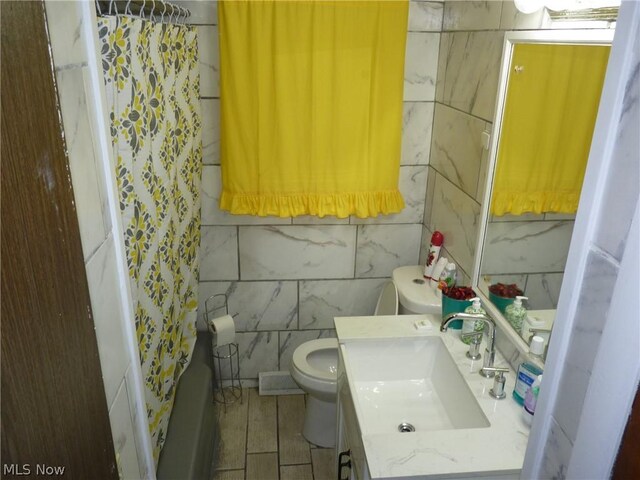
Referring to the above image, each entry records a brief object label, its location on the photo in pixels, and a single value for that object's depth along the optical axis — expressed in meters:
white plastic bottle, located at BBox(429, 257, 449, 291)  2.43
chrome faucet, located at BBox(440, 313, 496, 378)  1.74
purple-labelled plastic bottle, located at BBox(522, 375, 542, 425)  1.56
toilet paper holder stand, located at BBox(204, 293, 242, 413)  2.96
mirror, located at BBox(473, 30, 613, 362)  1.50
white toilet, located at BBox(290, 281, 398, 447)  2.54
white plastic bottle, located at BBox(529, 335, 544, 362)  1.63
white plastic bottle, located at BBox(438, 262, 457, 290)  2.35
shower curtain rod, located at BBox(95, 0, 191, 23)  1.40
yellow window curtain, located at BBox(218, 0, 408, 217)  2.34
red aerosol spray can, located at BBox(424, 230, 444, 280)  2.51
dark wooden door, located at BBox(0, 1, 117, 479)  0.59
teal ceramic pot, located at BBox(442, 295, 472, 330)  1.98
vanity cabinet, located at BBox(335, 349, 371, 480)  1.66
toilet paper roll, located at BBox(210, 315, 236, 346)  2.73
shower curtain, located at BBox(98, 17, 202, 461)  1.42
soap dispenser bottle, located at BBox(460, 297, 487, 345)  1.87
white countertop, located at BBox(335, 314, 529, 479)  1.42
